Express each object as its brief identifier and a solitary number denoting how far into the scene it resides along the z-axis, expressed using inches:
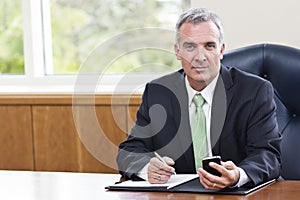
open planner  114.0
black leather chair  144.3
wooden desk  111.9
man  132.3
